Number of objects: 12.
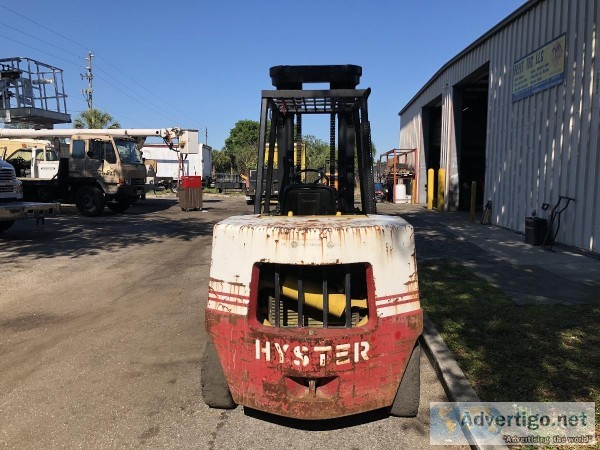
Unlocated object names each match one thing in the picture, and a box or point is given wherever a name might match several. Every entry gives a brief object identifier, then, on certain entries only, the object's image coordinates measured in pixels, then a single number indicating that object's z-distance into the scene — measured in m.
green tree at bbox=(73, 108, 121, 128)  42.03
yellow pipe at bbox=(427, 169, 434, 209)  20.81
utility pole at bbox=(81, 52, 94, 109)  45.91
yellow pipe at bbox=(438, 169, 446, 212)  19.41
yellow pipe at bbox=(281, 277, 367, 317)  3.27
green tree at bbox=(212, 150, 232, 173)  56.06
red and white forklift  2.97
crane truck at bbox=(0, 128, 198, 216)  17.36
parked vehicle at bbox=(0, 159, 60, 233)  10.71
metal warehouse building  9.01
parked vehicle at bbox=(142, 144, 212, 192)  35.75
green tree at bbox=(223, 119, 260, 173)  75.09
